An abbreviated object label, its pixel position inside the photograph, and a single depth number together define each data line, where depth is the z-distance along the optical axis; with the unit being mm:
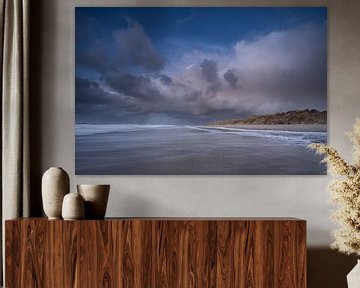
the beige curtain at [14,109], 4039
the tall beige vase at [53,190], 3695
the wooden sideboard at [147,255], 3641
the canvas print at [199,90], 4172
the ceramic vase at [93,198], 3727
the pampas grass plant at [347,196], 3504
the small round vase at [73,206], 3617
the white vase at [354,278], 3570
